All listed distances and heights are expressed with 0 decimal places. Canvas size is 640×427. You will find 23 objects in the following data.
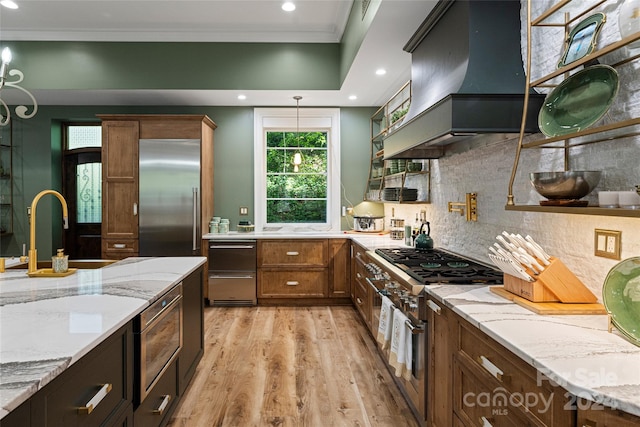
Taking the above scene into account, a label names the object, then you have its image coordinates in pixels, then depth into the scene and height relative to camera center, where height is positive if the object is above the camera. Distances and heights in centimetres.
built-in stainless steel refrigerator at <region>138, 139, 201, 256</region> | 468 +13
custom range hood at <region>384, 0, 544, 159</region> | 200 +74
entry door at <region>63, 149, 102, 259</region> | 539 +11
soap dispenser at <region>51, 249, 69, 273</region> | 221 -33
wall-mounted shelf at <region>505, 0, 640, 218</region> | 128 +32
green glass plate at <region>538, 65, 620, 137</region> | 147 +45
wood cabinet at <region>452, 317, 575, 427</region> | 110 -60
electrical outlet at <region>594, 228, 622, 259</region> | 154 -14
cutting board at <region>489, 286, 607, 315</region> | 152 -39
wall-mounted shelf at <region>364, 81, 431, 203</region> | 381 +41
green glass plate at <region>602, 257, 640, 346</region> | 127 -29
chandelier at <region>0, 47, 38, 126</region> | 208 +75
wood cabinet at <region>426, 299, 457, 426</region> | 178 -75
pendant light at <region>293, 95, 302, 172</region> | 505 +83
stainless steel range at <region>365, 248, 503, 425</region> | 208 -44
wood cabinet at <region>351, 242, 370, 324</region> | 363 -79
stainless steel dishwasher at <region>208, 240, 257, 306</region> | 477 -75
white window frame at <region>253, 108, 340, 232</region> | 535 +84
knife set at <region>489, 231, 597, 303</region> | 161 -29
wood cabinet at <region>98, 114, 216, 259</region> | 470 +53
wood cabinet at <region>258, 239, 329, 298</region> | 479 -74
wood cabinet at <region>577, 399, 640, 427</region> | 92 -51
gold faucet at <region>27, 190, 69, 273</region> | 210 -24
